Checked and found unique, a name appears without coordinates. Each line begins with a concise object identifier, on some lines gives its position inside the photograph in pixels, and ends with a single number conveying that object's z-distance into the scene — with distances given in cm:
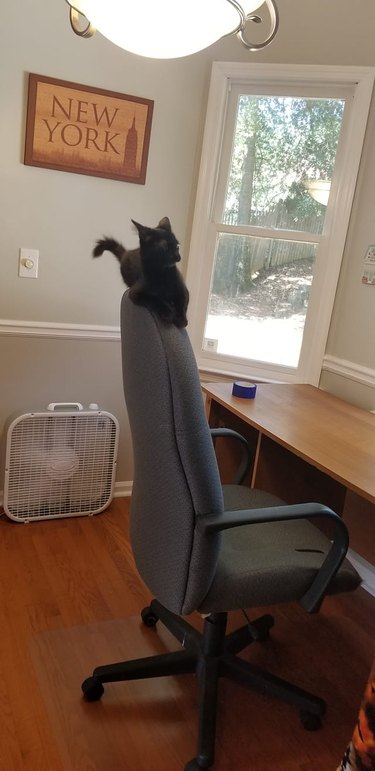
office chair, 117
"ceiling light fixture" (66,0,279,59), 109
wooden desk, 167
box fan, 237
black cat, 111
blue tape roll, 209
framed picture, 222
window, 239
